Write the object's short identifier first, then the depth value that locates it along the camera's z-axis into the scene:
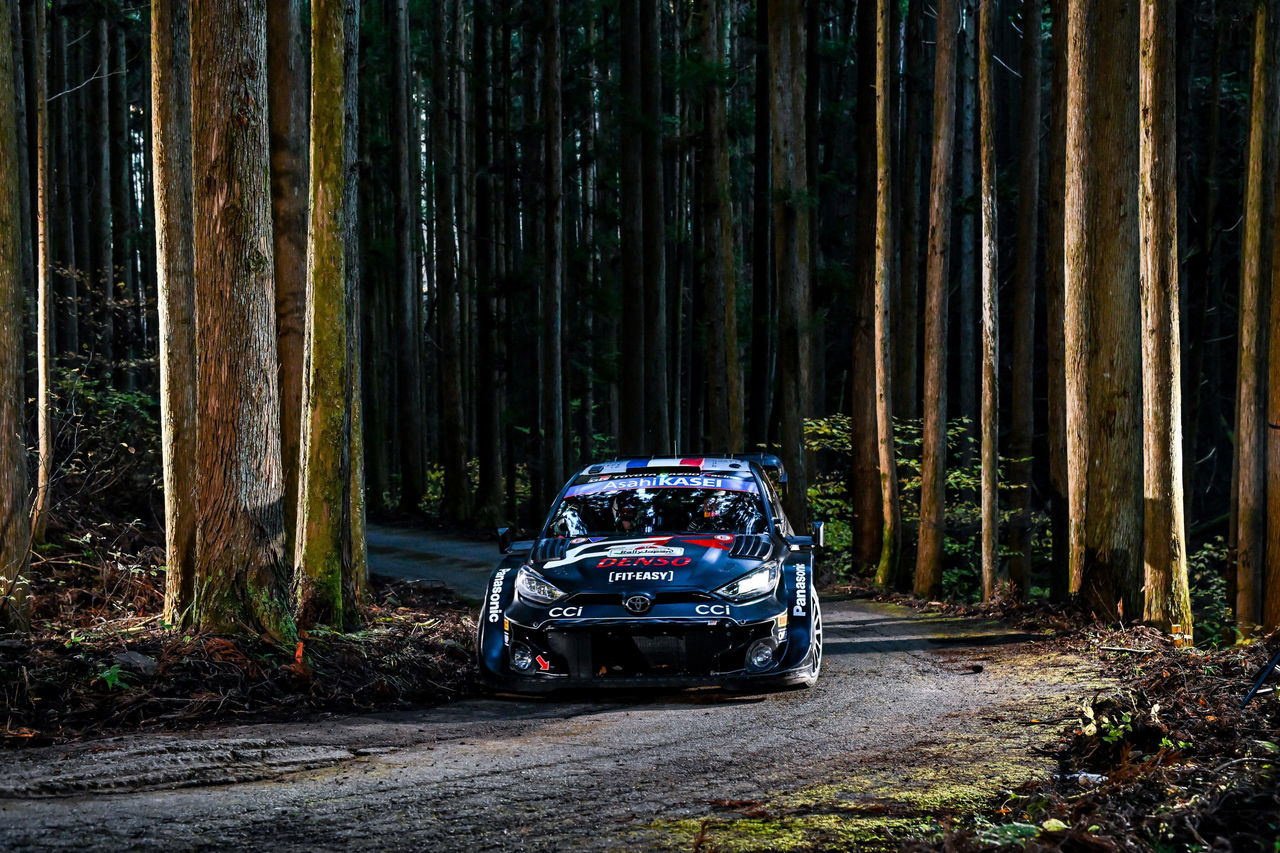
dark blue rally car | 8.13
